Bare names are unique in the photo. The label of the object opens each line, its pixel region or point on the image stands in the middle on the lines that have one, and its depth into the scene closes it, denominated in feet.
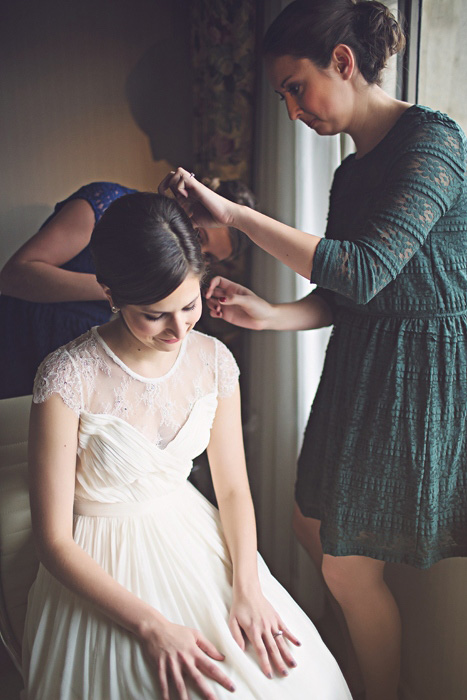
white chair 4.08
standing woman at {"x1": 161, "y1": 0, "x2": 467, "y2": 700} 3.43
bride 3.24
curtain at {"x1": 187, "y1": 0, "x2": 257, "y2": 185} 5.95
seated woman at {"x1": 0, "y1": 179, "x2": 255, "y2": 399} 4.75
